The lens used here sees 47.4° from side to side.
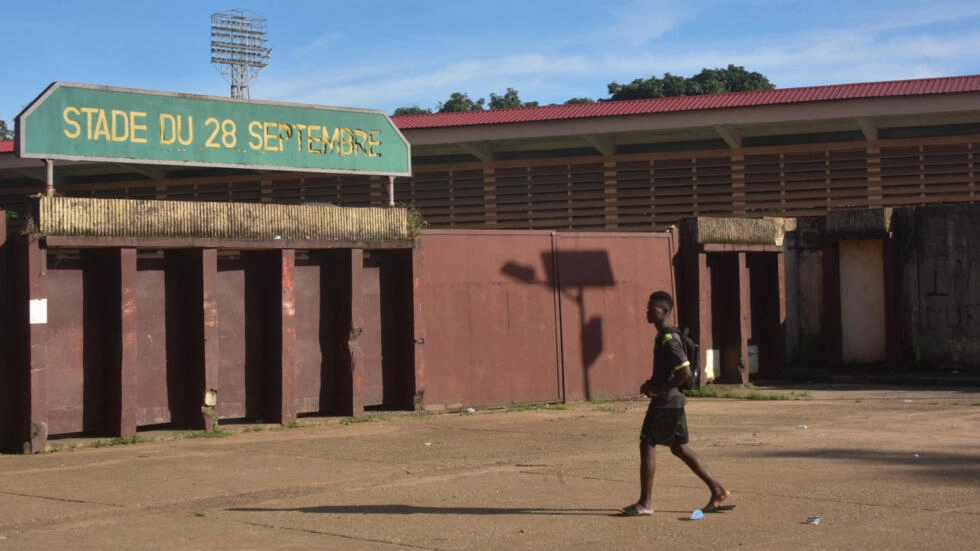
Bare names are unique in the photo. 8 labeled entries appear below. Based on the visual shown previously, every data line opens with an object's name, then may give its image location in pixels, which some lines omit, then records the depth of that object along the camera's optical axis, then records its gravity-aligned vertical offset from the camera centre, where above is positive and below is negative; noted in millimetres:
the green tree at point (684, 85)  75688 +15018
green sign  13125 +2293
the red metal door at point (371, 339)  15461 -437
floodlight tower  76688 +18238
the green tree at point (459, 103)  94000 +17247
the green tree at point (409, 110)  84256 +15180
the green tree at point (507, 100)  93250 +17261
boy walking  8156 -896
